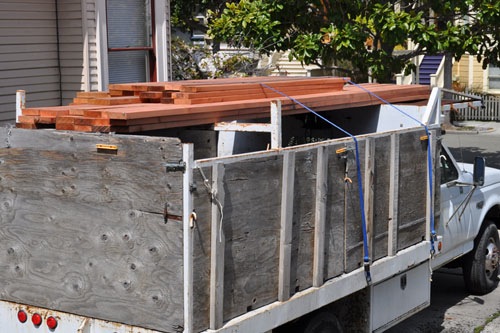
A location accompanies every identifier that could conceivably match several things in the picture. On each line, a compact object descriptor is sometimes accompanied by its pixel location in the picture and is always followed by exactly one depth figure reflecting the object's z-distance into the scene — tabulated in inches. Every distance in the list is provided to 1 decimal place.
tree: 713.1
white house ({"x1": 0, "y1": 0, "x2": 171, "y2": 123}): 617.5
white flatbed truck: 279.4
